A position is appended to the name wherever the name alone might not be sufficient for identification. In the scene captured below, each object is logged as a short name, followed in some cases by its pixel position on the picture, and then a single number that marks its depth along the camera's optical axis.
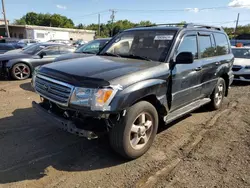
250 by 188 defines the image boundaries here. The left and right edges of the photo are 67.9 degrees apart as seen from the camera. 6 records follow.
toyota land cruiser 2.33
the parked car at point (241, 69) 7.39
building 34.17
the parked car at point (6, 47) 11.12
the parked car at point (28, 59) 6.87
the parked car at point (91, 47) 6.69
